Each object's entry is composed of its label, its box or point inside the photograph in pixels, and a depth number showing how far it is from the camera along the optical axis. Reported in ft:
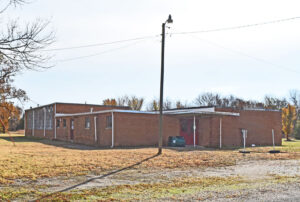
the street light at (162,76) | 63.72
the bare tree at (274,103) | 255.91
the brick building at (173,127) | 88.89
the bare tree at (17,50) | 34.86
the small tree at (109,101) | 259.37
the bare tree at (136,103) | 268.23
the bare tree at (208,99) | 279.43
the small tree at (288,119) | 174.19
